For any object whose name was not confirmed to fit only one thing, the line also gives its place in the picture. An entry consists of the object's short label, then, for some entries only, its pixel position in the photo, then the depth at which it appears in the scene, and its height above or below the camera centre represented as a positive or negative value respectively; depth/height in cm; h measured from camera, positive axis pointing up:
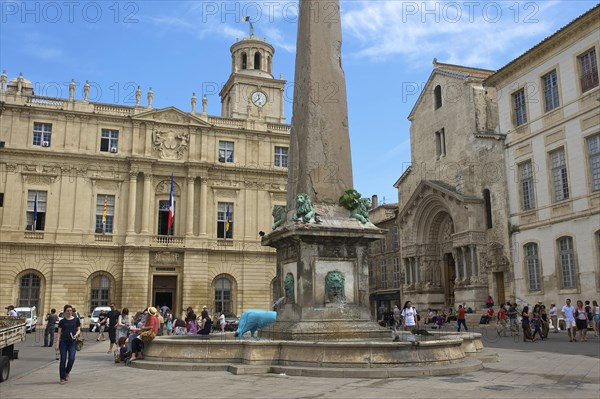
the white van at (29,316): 2988 -36
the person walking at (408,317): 1914 -39
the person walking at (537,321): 1860 -56
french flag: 3681 +633
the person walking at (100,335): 2400 -115
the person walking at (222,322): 2616 -68
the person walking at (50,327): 1918 -60
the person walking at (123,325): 1433 -42
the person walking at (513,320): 2133 -60
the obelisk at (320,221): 1039 +158
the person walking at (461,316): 2188 -45
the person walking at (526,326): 1803 -68
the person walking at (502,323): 2163 -71
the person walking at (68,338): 909 -46
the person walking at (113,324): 1606 -44
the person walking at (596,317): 1900 -45
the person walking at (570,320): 1773 -51
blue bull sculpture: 1173 -25
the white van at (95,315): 3312 -38
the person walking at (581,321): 1753 -53
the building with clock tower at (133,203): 3594 +688
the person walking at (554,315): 2125 -42
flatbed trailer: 916 -53
